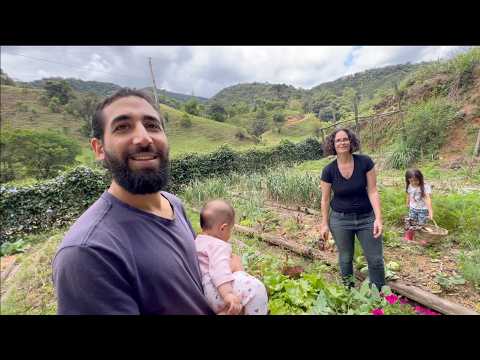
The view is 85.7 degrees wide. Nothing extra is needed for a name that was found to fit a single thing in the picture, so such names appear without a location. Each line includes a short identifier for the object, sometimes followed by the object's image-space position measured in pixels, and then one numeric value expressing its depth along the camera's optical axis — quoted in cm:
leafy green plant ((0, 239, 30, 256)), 584
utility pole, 1380
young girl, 380
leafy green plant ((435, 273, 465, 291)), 280
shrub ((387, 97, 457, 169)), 1073
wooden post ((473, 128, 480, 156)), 892
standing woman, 235
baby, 128
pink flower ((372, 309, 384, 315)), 176
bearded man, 73
